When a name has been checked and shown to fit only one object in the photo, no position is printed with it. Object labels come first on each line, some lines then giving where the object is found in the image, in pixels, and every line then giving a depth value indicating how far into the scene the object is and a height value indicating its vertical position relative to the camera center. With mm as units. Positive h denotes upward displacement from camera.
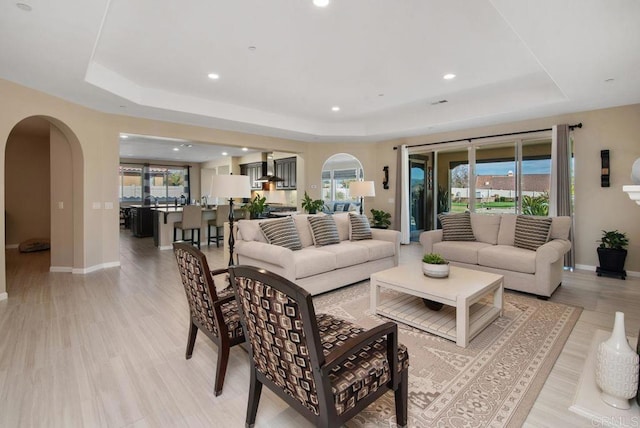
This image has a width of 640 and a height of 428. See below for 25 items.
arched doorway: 4953 +459
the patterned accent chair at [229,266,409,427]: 1233 -714
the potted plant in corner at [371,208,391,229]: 7691 -222
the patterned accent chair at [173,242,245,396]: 1947 -651
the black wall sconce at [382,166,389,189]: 7914 +849
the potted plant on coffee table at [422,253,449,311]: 3027 -578
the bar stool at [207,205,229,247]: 7449 -206
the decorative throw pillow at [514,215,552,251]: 4031 -293
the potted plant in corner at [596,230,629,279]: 4578 -676
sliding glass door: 5723 +681
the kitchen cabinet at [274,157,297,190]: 9148 +1207
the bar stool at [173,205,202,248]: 6668 -140
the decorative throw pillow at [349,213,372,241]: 4770 -268
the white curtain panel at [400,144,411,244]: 7512 +385
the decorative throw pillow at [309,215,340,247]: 4391 -288
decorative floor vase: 1566 -822
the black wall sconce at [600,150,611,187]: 4867 +663
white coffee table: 2576 -834
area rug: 1765 -1151
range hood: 10002 +1502
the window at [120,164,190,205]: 12062 +1138
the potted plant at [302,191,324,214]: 7453 +151
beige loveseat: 3607 -548
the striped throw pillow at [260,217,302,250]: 3916 -282
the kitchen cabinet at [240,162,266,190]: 10484 +1410
